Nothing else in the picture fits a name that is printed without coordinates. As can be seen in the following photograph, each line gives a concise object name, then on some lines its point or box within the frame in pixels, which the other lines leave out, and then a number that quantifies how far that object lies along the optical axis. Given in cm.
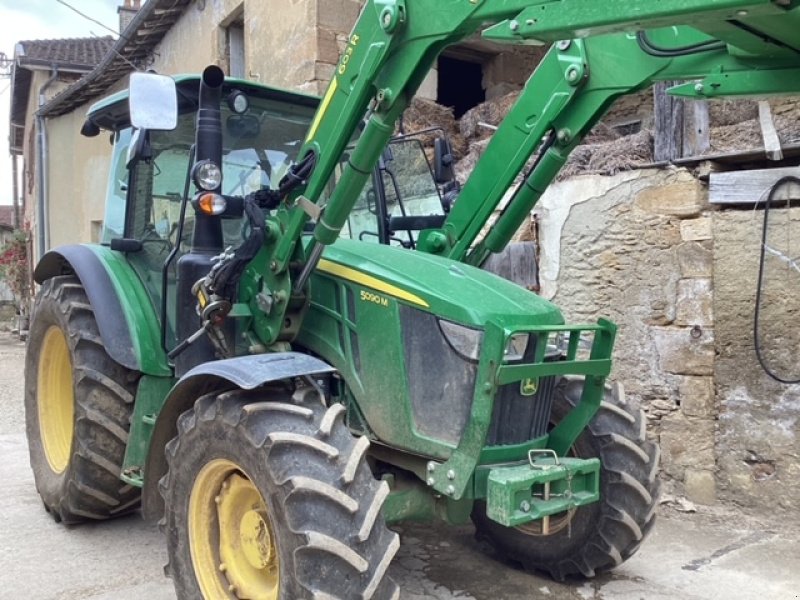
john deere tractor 253
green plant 1881
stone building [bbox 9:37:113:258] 1494
